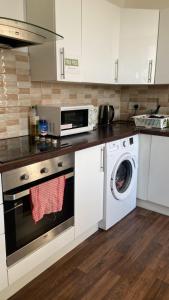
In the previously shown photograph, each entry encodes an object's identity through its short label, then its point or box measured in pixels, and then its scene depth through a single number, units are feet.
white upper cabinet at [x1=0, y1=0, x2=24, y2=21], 5.63
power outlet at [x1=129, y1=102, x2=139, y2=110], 9.74
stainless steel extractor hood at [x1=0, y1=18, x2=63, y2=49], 4.31
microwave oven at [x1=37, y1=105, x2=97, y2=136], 6.18
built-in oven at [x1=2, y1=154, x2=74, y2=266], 4.32
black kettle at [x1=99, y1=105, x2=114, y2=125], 8.95
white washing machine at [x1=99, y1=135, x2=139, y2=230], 6.70
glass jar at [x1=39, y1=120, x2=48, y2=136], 6.32
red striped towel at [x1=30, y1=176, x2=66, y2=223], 4.75
